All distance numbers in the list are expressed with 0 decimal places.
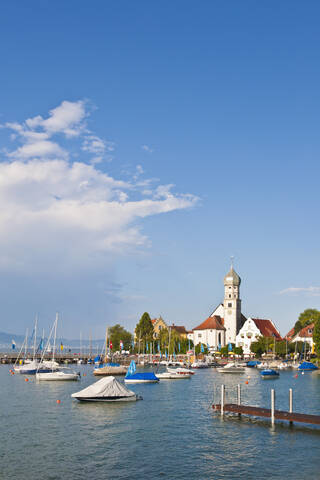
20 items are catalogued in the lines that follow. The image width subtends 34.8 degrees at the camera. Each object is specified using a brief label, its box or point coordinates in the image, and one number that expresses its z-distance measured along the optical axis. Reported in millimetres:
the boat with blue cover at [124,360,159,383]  92094
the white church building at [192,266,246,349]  199125
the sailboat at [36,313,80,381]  101312
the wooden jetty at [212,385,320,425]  45156
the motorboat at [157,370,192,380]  106888
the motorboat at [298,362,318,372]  135250
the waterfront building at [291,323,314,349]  180438
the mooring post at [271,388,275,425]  47169
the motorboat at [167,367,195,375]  111750
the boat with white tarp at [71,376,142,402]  60938
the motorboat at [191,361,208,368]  148775
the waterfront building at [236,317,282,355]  195375
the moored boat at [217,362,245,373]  128762
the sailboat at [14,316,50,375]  123688
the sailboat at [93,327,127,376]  111438
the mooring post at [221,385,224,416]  52344
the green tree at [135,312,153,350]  186788
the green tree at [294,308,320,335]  196250
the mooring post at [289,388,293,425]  48681
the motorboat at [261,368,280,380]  112606
